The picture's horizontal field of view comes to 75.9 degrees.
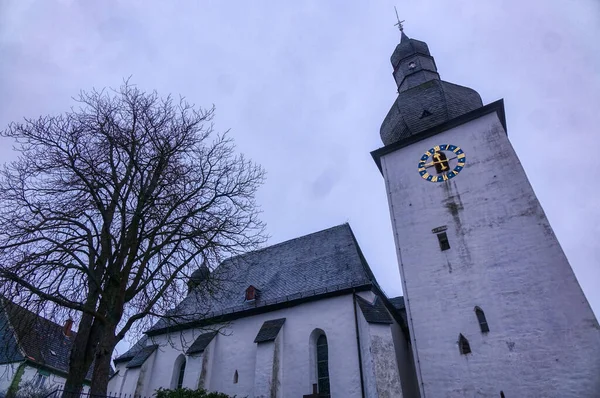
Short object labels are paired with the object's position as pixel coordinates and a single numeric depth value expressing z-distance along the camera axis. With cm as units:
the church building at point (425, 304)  1062
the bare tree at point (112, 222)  751
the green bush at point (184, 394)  904
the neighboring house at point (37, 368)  1925
